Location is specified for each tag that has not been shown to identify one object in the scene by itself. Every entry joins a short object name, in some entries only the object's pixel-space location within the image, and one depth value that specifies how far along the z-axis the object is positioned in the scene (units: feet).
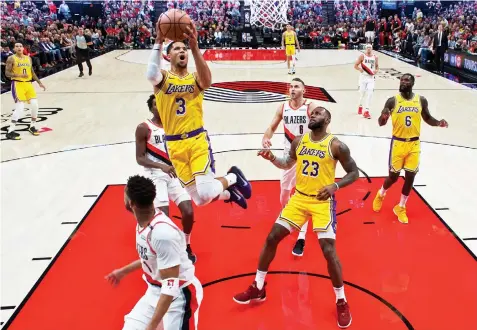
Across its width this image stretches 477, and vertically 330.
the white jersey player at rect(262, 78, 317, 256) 15.76
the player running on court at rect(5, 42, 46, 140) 28.96
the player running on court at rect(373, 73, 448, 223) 17.72
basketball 12.80
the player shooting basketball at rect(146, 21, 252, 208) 13.66
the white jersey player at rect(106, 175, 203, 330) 8.71
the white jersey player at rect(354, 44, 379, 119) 32.86
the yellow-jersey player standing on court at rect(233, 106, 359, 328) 12.30
